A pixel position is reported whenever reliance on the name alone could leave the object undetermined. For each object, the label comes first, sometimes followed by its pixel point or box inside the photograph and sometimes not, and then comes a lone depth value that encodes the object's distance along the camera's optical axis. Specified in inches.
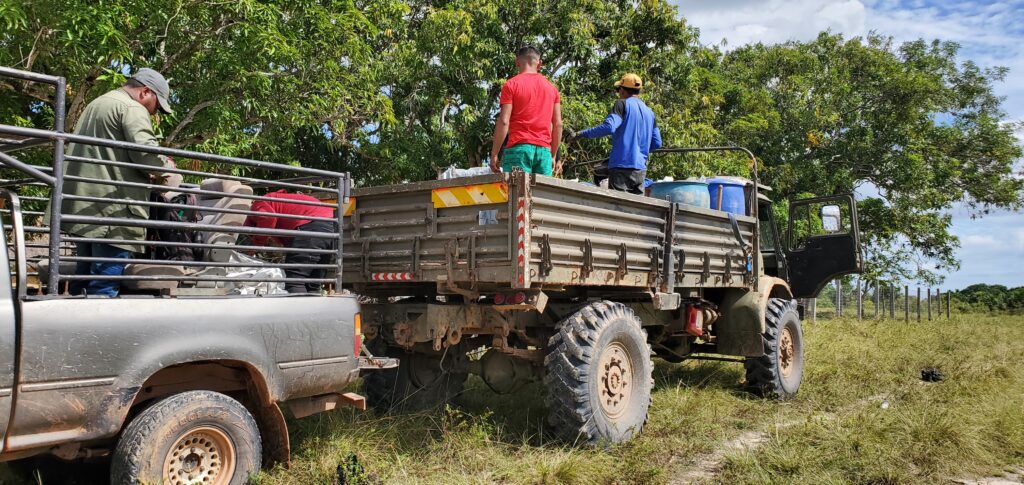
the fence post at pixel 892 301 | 1037.9
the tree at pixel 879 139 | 923.4
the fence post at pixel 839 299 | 1058.4
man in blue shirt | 280.7
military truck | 209.5
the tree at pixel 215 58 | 299.9
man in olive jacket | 163.8
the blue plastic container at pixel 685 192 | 295.6
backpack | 183.3
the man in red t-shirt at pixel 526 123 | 244.7
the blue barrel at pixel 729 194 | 320.2
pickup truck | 134.0
